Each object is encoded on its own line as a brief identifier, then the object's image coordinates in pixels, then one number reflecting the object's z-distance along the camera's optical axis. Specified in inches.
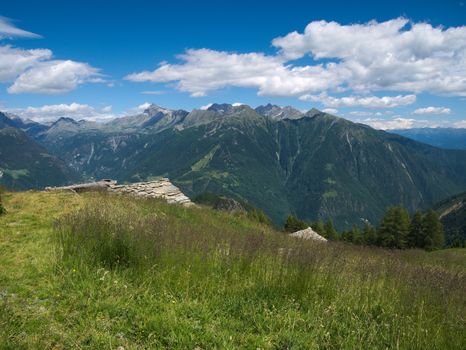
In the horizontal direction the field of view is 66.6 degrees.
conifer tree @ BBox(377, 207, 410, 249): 2645.2
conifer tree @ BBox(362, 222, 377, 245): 2928.2
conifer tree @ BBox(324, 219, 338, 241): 3063.5
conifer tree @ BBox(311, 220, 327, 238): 3059.1
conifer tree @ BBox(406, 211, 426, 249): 2679.6
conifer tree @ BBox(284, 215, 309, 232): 3123.0
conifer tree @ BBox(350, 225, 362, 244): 3021.2
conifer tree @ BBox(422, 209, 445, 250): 2625.5
